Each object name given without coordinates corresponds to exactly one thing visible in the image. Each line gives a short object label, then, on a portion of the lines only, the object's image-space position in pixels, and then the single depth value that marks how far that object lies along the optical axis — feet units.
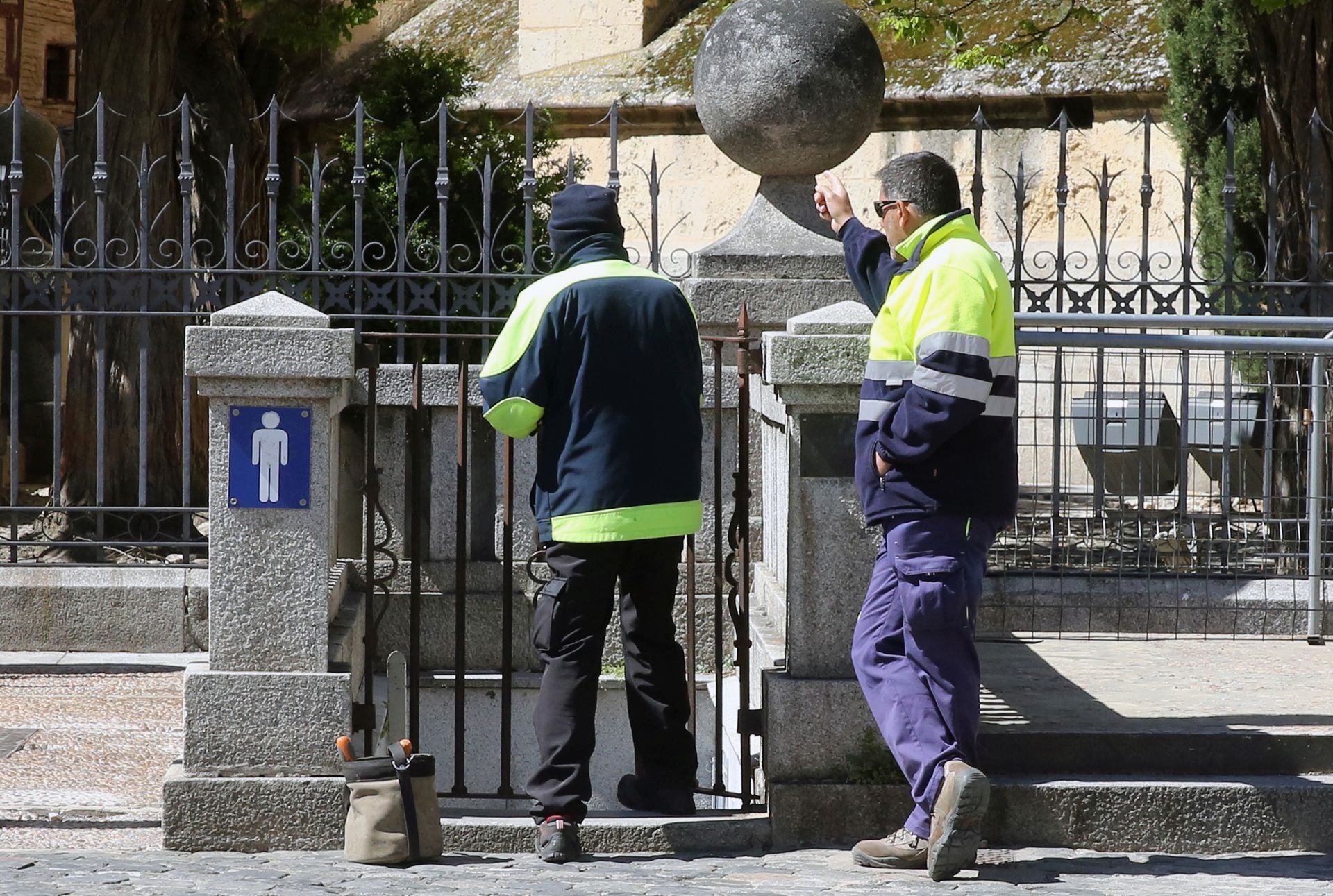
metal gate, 33.94
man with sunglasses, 28.89
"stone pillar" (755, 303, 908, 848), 32.50
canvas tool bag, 30.42
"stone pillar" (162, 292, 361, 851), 31.81
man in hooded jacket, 30.99
